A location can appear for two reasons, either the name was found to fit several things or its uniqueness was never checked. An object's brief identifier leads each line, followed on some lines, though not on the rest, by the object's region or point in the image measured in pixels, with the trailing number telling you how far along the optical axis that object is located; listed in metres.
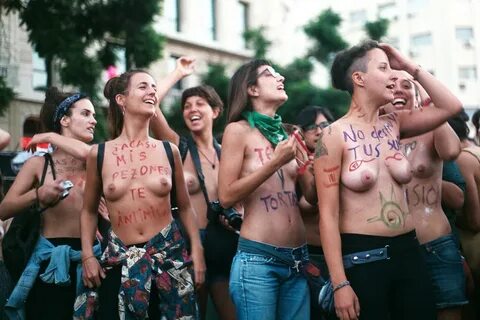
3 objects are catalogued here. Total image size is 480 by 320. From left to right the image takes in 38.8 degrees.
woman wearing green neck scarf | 4.16
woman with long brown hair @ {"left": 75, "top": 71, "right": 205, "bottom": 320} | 4.31
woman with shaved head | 3.80
